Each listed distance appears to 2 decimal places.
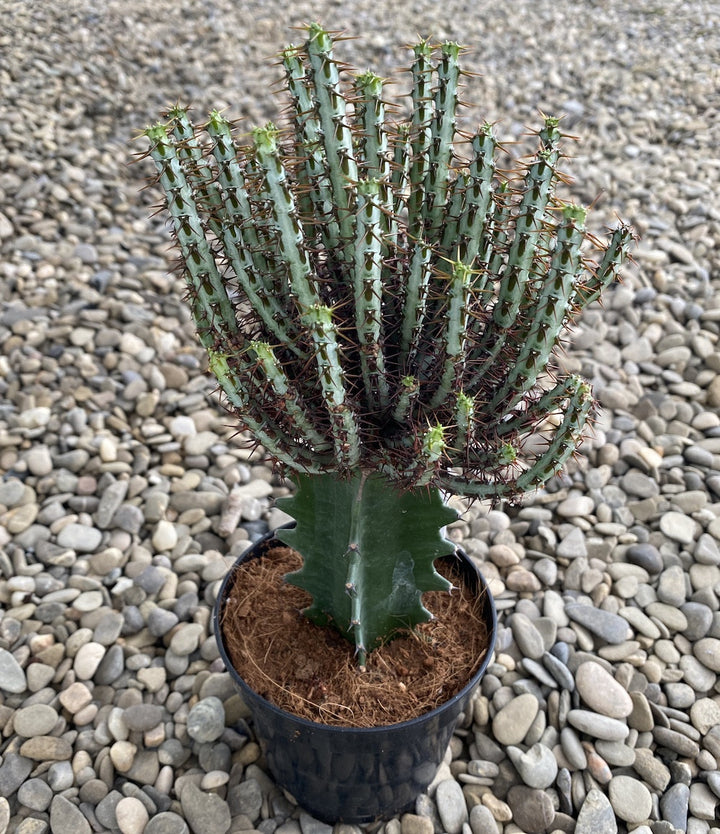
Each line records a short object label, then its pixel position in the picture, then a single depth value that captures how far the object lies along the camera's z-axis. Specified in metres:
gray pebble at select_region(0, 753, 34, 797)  0.37
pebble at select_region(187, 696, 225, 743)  0.39
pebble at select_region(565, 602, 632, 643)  0.43
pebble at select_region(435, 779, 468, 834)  0.36
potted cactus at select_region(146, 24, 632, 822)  0.25
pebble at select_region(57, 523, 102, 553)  0.48
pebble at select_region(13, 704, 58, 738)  0.39
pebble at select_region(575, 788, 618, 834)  0.35
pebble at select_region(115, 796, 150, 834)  0.35
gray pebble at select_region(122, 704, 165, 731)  0.39
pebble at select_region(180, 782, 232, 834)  0.35
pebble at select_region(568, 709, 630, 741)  0.39
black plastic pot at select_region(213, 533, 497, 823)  0.31
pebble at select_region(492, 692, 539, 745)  0.39
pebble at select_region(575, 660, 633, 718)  0.40
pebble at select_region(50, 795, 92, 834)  0.35
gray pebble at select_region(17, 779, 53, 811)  0.36
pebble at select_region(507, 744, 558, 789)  0.37
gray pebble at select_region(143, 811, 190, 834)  0.35
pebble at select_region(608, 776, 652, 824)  0.36
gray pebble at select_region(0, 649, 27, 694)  0.40
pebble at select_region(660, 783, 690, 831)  0.36
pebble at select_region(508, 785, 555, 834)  0.36
